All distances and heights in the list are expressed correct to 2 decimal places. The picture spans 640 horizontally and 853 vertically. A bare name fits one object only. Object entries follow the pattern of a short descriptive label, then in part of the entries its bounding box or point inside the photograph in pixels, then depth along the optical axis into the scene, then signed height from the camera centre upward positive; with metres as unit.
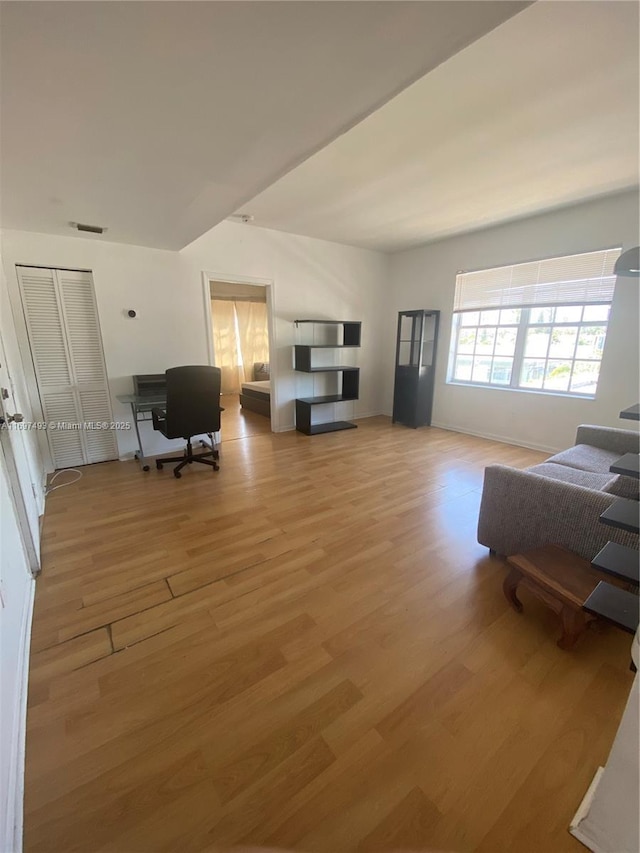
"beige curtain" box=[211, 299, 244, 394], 7.73 -0.08
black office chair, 3.12 -0.61
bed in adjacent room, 5.89 -1.02
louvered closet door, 3.28 -0.15
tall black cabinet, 5.17 -0.40
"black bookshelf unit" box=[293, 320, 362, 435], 4.93 -0.46
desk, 3.47 -0.62
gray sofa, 1.71 -0.94
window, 3.74 +0.22
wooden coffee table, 1.46 -1.09
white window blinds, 3.63 +0.70
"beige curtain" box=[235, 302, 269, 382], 8.09 +0.21
